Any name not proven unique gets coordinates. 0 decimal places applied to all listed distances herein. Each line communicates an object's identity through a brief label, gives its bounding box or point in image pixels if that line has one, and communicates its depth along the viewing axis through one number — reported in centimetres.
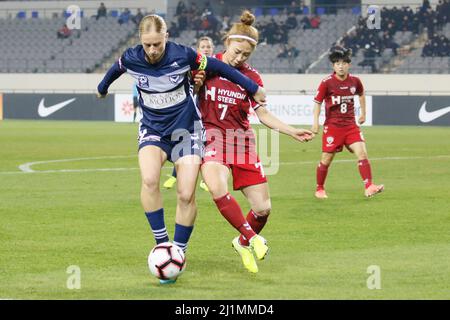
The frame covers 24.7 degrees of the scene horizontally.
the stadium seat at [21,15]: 5174
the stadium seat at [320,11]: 4747
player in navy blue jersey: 850
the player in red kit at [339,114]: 1562
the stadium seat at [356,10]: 4556
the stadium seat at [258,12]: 4939
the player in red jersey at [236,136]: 891
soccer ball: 800
